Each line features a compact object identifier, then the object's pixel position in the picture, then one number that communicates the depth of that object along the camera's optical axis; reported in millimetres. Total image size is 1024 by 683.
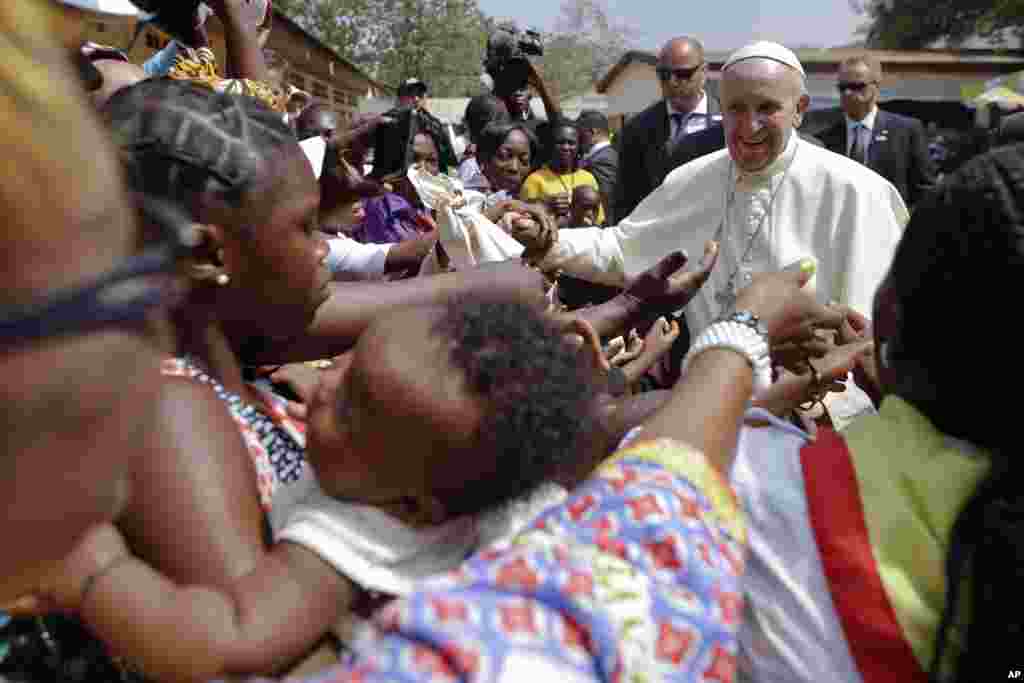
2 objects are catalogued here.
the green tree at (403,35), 37562
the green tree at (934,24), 34844
